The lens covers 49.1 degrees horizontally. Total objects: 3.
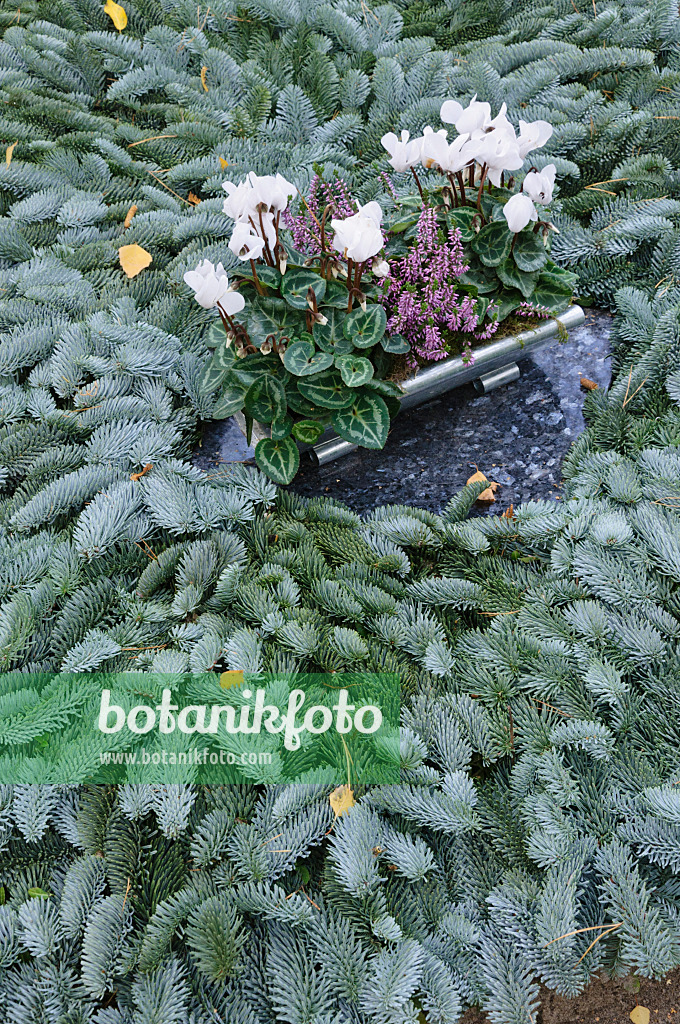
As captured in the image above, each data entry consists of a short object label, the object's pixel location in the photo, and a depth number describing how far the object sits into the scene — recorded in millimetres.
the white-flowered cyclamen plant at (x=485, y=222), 1677
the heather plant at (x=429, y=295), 1711
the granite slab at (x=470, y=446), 1781
